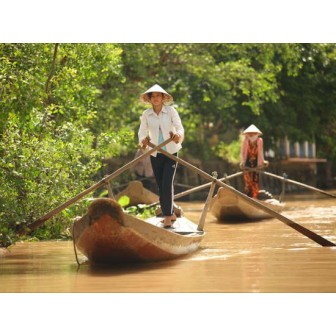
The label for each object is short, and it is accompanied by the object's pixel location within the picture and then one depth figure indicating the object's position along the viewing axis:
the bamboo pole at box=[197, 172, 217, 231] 16.20
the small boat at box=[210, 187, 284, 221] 23.12
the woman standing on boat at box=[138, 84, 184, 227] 15.23
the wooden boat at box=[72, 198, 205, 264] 12.67
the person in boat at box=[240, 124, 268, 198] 23.70
